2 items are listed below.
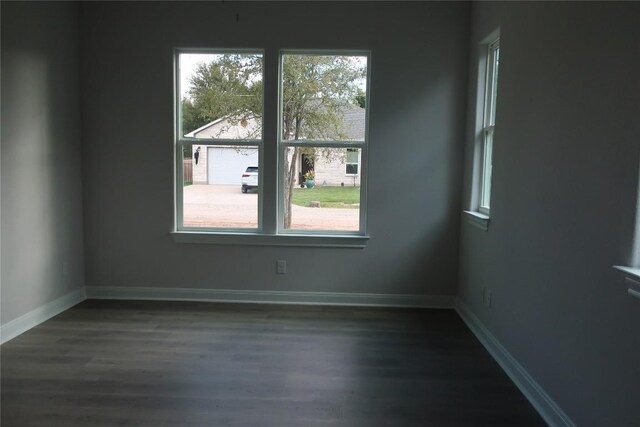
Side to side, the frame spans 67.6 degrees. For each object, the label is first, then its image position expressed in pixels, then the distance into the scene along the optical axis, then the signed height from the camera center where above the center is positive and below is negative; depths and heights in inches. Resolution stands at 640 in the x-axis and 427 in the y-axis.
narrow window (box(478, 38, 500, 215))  141.4 +15.0
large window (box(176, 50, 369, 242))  161.5 +7.3
